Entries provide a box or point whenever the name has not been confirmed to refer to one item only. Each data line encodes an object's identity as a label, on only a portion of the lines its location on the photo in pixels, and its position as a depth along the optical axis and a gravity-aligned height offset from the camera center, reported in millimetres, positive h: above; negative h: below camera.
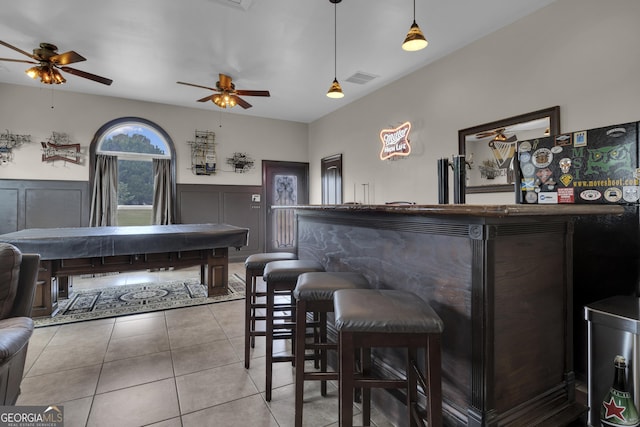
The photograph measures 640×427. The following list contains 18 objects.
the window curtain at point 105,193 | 5566 +376
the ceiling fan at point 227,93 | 4473 +1737
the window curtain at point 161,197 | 6059 +309
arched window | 5840 +889
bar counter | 1286 -427
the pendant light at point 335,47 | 3164 +2067
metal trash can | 1374 -638
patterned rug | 3420 -1108
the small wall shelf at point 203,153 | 6336 +1220
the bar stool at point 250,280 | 2273 -532
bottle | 1375 -888
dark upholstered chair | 1430 -494
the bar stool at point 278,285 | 1918 -504
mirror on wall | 3113 +750
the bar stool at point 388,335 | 1146 -481
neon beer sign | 4633 +1072
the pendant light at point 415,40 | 2455 +1363
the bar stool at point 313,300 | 1529 -469
